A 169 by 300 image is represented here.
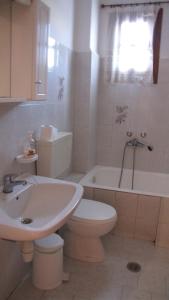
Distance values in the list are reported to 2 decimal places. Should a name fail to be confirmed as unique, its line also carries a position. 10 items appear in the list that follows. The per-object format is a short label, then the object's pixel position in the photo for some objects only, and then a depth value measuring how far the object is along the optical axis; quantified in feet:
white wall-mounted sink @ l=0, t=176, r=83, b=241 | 4.60
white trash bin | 6.15
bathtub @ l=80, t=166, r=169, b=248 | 8.27
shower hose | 10.84
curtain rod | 9.51
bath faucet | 10.61
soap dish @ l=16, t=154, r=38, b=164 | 5.95
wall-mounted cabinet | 5.28
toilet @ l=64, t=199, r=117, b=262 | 6.90
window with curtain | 9.66
